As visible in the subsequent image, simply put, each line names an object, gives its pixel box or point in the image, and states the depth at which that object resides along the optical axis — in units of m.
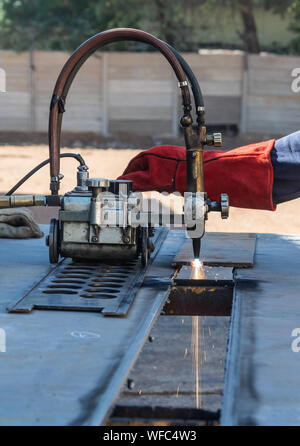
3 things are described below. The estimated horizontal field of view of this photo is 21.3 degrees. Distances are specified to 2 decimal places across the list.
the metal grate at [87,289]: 2.75
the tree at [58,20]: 16.12
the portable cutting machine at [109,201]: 3.25
